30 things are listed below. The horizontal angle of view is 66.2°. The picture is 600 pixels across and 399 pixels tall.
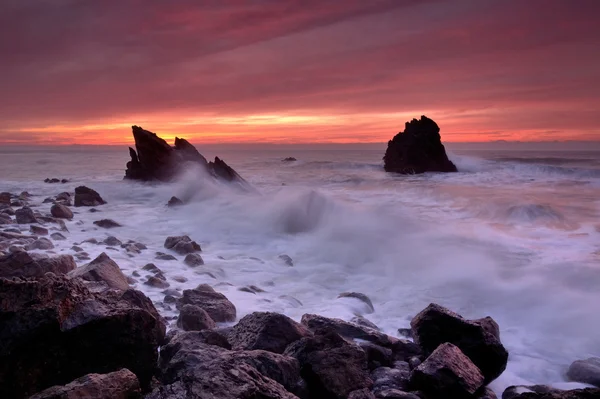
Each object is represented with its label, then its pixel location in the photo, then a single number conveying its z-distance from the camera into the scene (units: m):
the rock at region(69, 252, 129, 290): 5.19
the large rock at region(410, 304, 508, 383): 4.03
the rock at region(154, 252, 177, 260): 7.96
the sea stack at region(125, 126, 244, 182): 22.75
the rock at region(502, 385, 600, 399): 3.15
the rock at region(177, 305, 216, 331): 4.47
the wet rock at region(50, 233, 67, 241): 8.79
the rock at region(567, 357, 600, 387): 4.17
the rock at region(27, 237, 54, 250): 7.66
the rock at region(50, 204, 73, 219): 11.81
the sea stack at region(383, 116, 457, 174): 36.28
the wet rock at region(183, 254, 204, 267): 7.80
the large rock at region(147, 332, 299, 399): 2.53
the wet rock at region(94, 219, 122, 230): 11.18
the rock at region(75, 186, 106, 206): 15.30
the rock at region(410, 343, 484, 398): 3.38
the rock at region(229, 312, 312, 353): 3.78
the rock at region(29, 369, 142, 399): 2.49
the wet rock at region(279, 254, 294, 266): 8.55
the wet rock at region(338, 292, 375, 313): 6.07
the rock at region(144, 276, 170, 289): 6.16
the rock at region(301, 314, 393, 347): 4.37
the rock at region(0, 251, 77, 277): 4.96
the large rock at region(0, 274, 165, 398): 2.95
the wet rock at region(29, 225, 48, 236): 9.06
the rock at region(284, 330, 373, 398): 3.31
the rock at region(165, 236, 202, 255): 8.65
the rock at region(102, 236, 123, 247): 8.61
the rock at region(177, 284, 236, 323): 5.00
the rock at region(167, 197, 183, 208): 15.89
